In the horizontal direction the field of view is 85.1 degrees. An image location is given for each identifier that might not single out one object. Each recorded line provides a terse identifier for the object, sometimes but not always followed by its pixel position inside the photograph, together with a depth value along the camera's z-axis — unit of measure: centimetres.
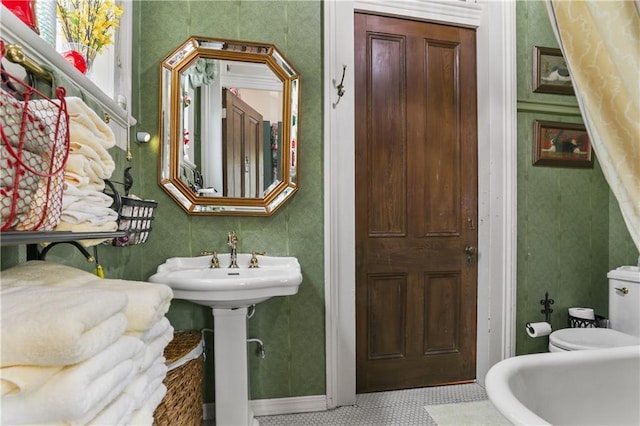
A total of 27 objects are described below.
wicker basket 129
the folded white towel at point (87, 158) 79
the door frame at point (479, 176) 198
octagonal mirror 184
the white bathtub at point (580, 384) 108
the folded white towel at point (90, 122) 77
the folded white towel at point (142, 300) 67
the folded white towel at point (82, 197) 77
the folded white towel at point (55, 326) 44
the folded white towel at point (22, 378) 44
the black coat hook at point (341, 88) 196
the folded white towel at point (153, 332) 67
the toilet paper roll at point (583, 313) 218
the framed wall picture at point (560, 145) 226
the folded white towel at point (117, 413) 52
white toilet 182
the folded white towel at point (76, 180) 78
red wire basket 58
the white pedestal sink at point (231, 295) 142
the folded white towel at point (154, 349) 69
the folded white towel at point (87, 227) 76
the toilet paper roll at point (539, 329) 212
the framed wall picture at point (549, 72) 226
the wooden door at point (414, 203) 215
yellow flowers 120
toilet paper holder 225
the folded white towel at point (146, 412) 64
